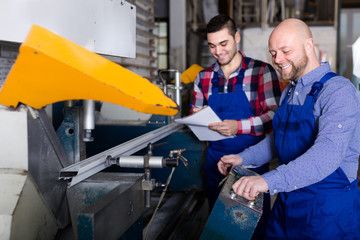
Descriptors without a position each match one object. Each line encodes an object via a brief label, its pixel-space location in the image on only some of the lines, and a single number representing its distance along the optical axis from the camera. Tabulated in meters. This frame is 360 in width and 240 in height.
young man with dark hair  1.95
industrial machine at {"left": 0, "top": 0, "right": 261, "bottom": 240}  0.85
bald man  1.18
